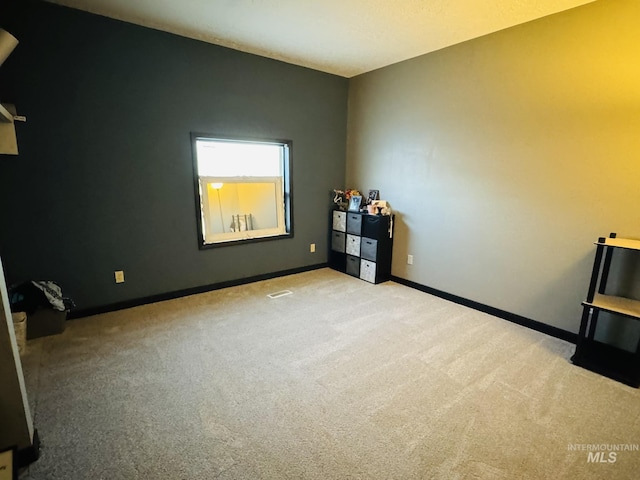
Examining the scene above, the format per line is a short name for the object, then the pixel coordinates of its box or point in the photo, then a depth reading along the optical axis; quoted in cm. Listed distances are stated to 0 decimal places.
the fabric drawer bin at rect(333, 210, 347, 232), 413
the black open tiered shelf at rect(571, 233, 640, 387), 201
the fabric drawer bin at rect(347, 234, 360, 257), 397
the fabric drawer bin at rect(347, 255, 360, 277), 401
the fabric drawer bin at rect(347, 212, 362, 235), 391
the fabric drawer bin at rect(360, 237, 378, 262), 375
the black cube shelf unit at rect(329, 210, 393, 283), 374
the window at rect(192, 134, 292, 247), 337
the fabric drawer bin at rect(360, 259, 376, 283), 379
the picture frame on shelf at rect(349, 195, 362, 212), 406
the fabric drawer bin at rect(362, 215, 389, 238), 368
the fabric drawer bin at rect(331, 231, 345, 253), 420
